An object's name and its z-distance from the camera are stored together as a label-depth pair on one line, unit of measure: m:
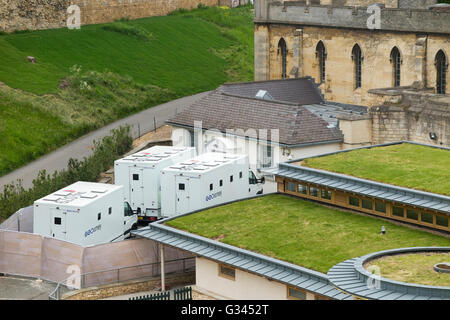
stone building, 57.75
